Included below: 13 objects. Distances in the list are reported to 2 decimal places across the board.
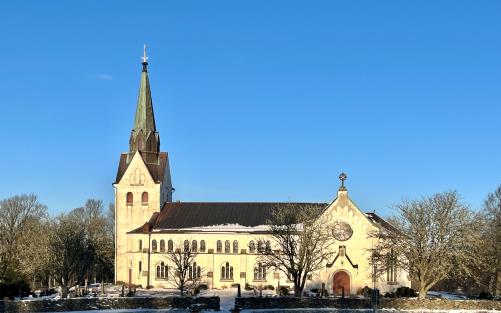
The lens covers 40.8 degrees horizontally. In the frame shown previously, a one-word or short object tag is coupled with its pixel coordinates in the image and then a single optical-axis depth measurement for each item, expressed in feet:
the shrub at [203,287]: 240.08
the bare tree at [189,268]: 234.38
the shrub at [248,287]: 238.99
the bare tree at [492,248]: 207.34
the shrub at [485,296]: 188.42
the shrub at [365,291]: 205.59
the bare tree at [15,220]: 281.74
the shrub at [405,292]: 206.34
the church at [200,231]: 224.68
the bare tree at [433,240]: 184.65
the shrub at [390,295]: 195.91
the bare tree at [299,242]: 200.34
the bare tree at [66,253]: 205.98
